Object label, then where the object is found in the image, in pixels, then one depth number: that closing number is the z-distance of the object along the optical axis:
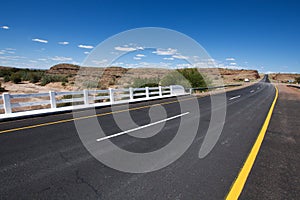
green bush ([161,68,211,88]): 27.02
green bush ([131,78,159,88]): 24.34
